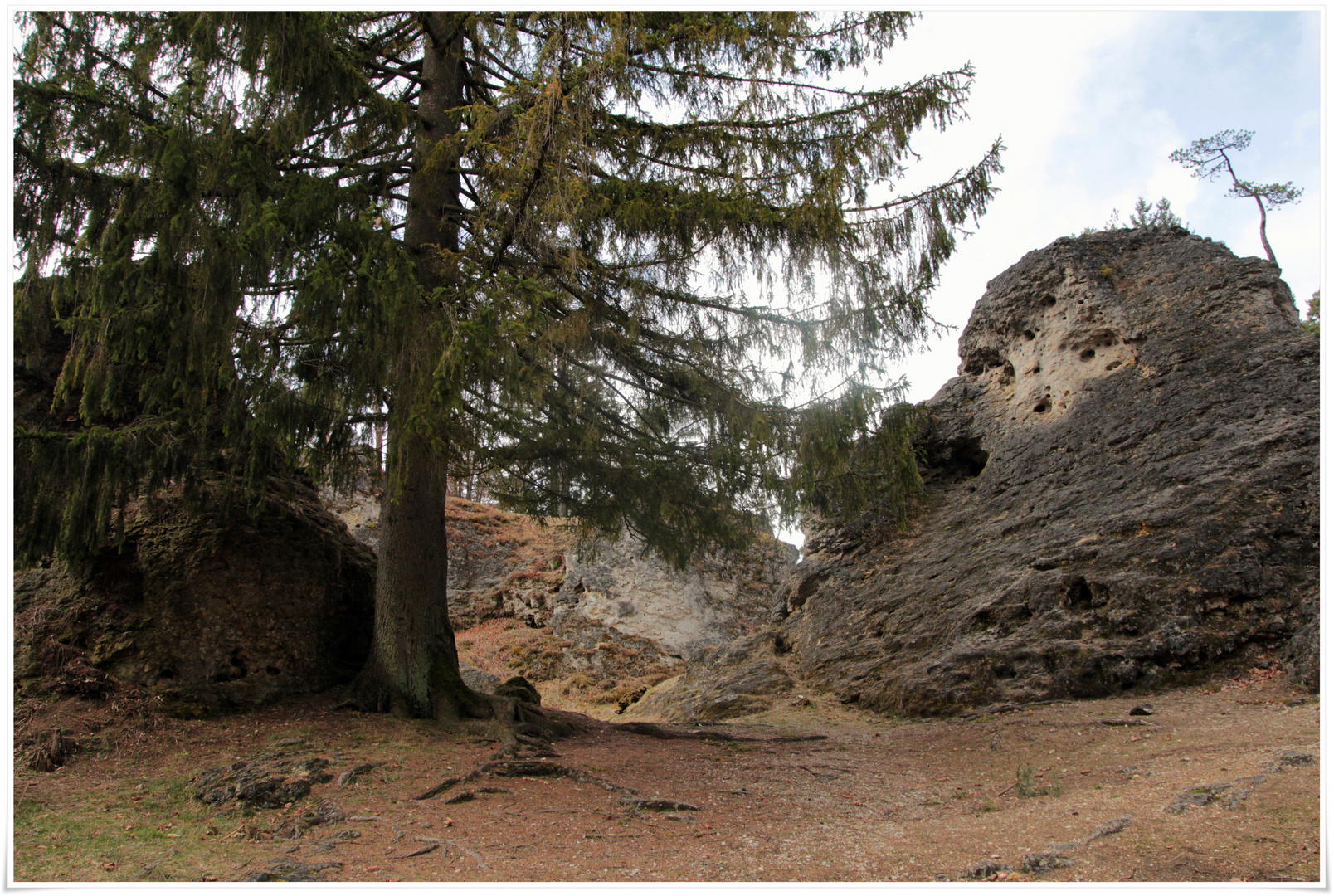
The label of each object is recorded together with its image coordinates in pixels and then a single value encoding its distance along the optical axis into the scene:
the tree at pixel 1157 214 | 15.23
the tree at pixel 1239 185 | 15.66
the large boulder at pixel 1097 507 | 6.87
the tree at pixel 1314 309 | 17.97
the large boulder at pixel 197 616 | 5.93
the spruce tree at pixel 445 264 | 4.86
